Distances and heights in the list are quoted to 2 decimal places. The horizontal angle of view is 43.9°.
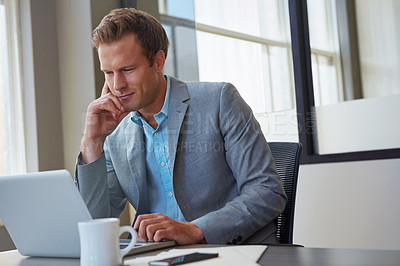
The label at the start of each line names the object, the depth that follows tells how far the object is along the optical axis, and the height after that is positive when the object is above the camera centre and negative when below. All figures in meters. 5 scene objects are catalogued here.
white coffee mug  0.90 -0.16
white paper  0.91 -0.22
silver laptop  1.02 -0.12
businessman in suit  1.59 +0.02
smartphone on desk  0.91 -0.21
